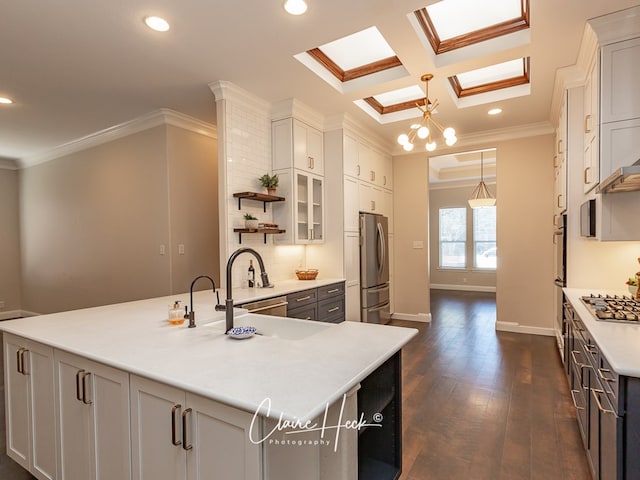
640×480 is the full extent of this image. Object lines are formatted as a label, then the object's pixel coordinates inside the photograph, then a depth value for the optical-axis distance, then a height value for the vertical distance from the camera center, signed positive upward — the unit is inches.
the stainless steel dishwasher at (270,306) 108.9 -23.7
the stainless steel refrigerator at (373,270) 179.0 -19.7
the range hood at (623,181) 65.2 +10.9
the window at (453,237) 345.1 -4.8
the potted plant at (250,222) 135.1 +5.6
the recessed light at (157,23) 88.9 +57.1
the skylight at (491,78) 133.0 +64.0
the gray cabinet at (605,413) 50.5 -31.6
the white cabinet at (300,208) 150.2 +12.3
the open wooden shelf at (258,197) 132.0 +15.6
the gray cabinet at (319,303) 128.6 -28.3
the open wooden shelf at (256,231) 133.0 +2.0
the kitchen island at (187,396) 40.5 -22.9
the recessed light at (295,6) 83.7 +57.3
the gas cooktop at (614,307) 75.3 -19.4
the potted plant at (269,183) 143.8 +22.2
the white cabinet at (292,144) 149.4 +40.8
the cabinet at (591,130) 94.9 +30.6
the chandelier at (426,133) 120.4 +35.8
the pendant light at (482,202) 240.8 +21.7
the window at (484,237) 331.6 -5.1
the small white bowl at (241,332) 62.9 -18.2
